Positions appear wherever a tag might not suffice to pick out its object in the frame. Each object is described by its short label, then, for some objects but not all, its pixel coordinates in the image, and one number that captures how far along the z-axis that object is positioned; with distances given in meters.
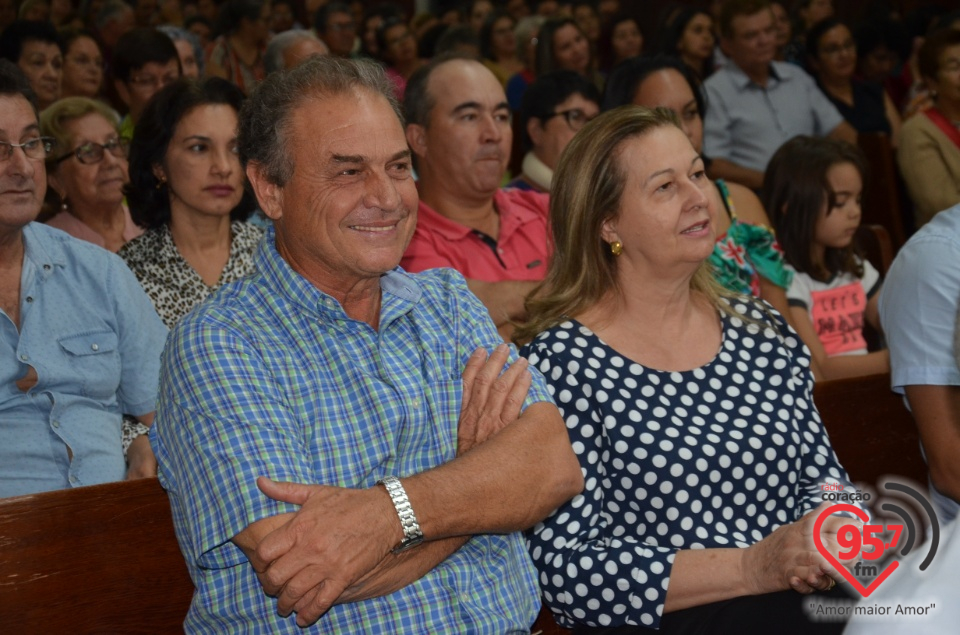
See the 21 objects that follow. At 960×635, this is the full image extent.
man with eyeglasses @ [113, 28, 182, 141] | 4.34
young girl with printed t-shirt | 3.27
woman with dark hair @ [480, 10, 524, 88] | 7.25
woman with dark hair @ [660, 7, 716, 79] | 6.71
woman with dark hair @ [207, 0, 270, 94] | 5.74
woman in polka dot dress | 1.82
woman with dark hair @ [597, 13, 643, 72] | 7.95
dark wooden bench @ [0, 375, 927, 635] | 1.68
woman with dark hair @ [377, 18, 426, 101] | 6.84
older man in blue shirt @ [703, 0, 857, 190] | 5.06
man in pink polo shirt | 3.00
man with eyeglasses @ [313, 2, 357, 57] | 6.86
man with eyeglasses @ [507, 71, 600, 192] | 3.68
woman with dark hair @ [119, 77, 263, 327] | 2.85
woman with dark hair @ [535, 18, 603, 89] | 6.12
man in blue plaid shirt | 1.48
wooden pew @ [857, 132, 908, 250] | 4.69
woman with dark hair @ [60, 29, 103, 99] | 4.96
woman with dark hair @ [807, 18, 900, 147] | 6.14
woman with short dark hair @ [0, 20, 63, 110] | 4.57
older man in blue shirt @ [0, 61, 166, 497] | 2.13
